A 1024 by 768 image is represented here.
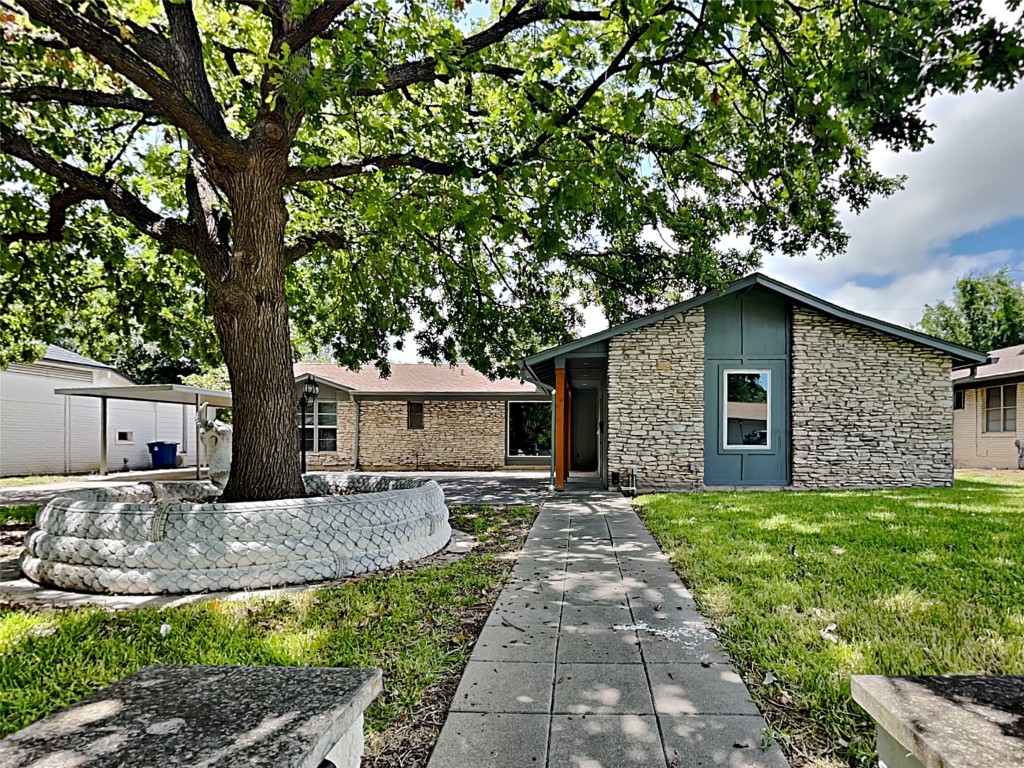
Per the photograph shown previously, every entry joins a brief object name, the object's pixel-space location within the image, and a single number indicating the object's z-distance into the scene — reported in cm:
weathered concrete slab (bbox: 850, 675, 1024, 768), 123
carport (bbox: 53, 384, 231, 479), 1422
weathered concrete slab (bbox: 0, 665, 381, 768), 121
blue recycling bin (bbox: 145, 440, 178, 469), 2022
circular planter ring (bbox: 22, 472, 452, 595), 476
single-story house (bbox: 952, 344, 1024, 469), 1658
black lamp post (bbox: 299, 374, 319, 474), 1457
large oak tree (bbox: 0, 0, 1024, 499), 439
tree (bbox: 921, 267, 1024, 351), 3130
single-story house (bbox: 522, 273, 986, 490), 1132
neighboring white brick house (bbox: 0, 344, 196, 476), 1650
